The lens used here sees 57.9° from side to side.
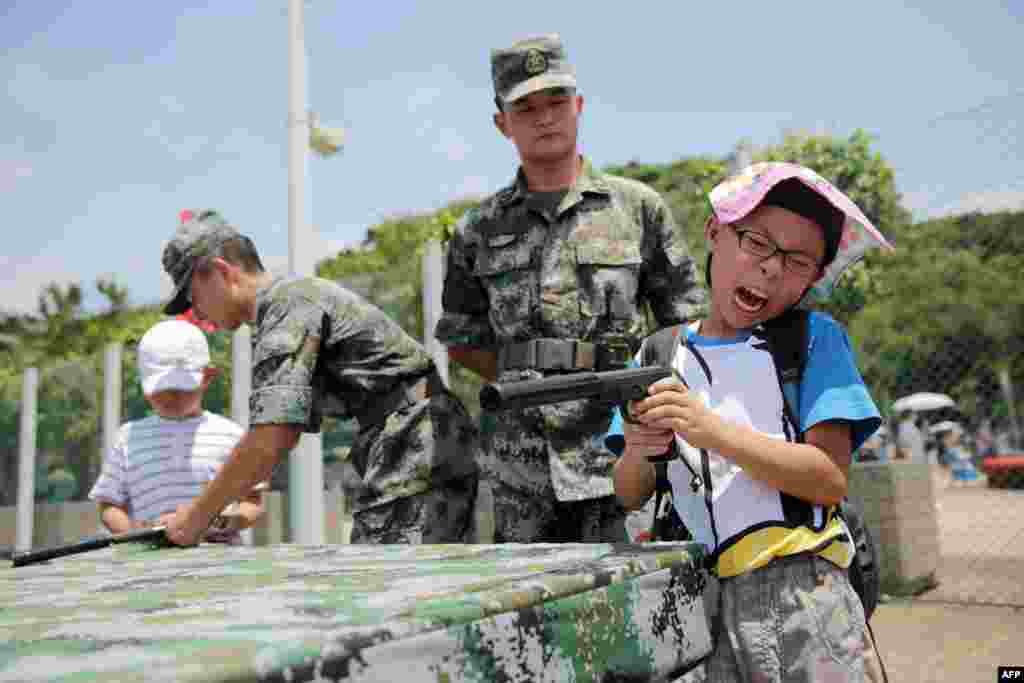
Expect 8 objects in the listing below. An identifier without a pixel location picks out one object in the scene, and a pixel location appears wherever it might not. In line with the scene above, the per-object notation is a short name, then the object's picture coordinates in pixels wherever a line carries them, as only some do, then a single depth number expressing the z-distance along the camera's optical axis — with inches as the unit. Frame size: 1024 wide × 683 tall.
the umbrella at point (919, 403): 854.5
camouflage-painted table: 27.5
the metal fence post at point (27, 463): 292.7
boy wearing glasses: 54.1
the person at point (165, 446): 120.0
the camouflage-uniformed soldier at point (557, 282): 88.5
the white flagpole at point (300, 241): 225.3
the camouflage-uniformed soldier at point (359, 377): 91.7
